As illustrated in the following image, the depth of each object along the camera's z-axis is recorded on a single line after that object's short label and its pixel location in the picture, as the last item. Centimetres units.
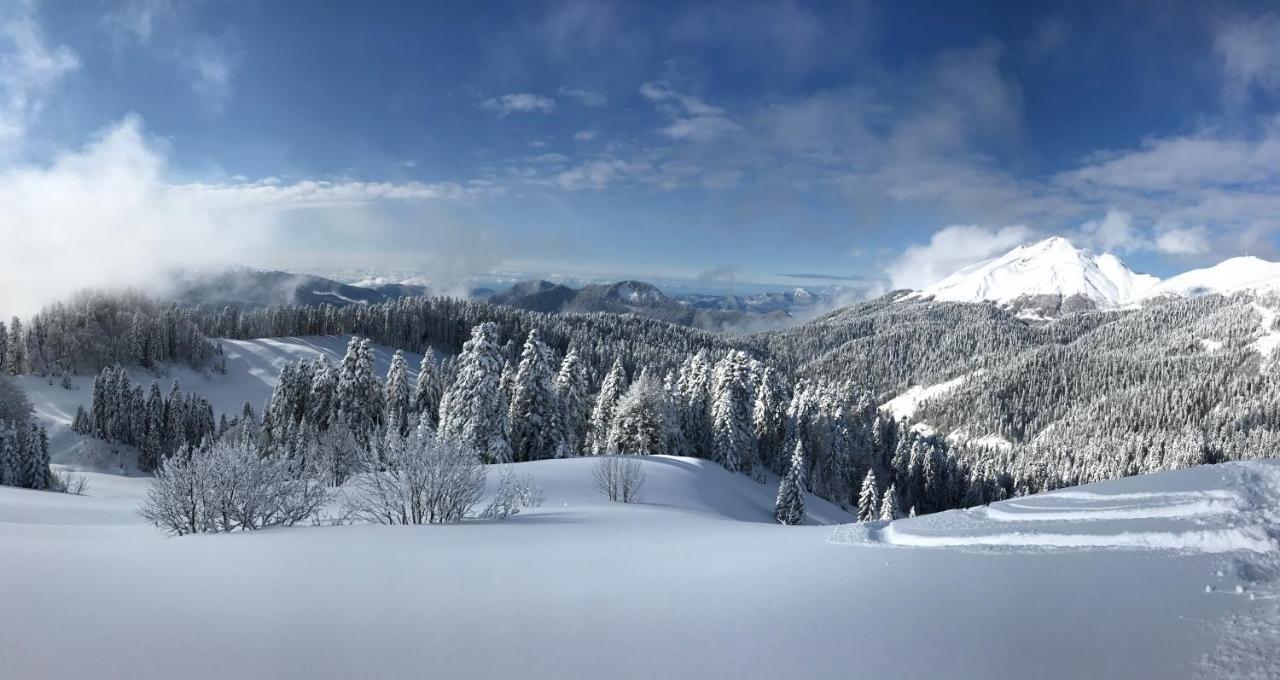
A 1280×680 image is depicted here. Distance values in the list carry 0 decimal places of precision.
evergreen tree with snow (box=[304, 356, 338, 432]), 5312
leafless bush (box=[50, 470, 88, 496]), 4442
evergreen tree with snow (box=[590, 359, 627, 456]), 5684
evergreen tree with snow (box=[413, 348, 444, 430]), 5278
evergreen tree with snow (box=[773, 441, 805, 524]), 4406
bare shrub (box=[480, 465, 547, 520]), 1681
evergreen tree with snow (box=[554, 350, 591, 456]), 4997
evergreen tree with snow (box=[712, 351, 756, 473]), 5562
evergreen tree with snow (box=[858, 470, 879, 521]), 5562
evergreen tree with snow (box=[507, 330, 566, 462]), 4338
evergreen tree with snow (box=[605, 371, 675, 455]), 5022
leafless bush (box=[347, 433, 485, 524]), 1658
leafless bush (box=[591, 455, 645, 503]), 2919
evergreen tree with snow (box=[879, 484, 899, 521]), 5222
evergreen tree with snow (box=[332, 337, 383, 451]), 5175
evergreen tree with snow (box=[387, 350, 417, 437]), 5434
